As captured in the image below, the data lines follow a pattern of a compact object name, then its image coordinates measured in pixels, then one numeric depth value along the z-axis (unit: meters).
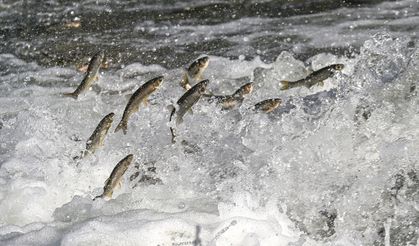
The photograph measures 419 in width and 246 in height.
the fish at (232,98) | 12.40
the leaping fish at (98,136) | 11.58
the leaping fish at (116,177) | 10.22
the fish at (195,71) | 12.91
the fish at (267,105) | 11.84
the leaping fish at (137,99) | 11.86
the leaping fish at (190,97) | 11.54
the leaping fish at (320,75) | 12.83
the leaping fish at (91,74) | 14.03
